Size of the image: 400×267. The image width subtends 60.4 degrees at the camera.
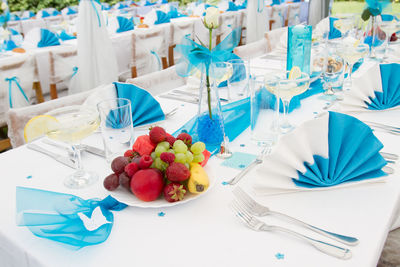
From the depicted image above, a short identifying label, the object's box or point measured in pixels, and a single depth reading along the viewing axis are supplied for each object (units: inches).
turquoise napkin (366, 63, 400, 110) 54.9
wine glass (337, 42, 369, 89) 61.1
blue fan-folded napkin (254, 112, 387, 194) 34.0
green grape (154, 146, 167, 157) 33.3
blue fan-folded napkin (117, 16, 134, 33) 152.3
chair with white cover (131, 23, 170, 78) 129.0
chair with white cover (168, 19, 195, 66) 152.6
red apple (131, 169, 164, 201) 30.1
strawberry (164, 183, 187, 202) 30.6
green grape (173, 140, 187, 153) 33.3
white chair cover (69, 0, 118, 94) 108.1
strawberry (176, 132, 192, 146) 35.7
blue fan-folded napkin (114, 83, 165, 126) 52.6
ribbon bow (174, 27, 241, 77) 39.2
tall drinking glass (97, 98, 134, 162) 38.4
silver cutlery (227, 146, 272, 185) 36.3
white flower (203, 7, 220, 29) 38.6
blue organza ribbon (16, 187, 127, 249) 27.0
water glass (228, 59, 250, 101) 57.6
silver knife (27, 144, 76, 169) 41.7
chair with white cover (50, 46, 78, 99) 107.3
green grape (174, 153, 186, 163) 32.5
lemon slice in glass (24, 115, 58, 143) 36.1
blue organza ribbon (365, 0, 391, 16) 93.7
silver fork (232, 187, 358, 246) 26.8
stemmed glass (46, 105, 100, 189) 35.5
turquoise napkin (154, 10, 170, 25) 171.3
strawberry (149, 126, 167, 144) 34.6
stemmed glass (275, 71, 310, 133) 42.4
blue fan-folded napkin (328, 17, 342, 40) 120.8
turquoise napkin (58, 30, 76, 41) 145.5
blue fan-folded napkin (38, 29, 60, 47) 130.5
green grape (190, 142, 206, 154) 34.3
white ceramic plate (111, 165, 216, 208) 30.6
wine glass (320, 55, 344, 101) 62.6
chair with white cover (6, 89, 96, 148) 52.0
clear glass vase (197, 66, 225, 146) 41.8
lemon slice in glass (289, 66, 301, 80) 45.1
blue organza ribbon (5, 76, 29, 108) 93.2
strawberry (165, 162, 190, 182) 30.1
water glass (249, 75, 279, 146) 43.1
